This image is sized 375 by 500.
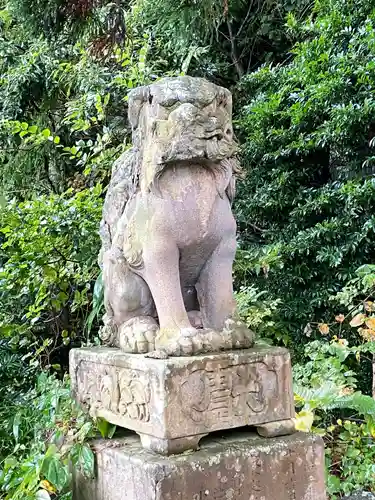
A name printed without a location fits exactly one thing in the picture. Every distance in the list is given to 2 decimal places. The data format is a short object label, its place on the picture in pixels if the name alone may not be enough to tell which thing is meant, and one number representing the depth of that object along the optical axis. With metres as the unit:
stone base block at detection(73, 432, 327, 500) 1.85
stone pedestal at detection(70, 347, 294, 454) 1.89
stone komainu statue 2.03
